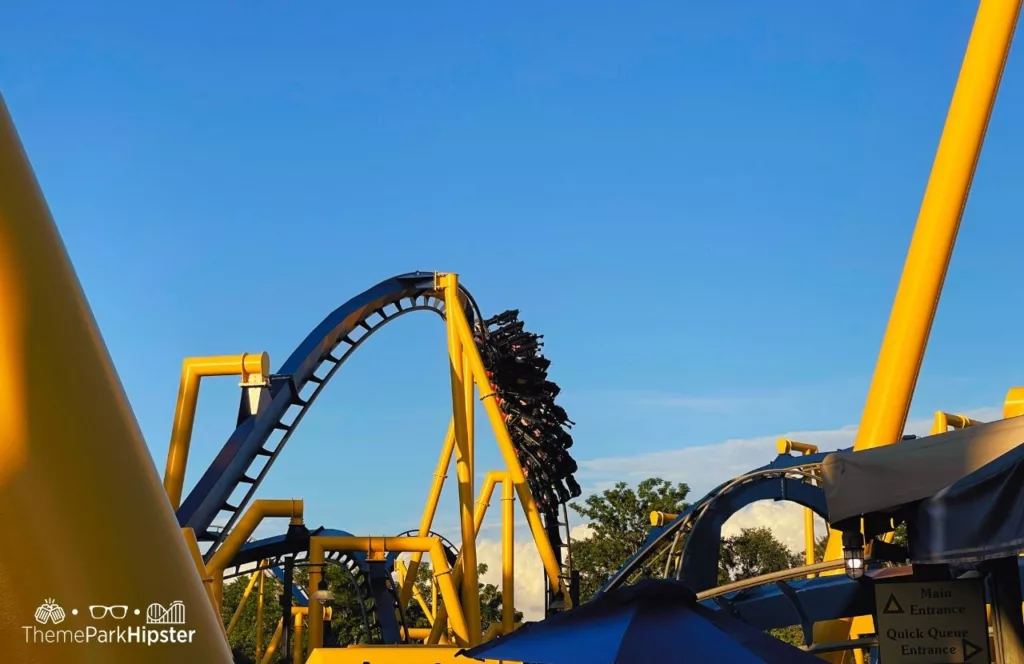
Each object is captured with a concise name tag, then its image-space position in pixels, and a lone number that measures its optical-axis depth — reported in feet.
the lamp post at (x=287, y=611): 51.96
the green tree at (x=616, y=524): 123.75
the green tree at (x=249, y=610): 156.04
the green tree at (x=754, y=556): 140.91
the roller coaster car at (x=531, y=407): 63.21
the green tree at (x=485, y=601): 148.05
